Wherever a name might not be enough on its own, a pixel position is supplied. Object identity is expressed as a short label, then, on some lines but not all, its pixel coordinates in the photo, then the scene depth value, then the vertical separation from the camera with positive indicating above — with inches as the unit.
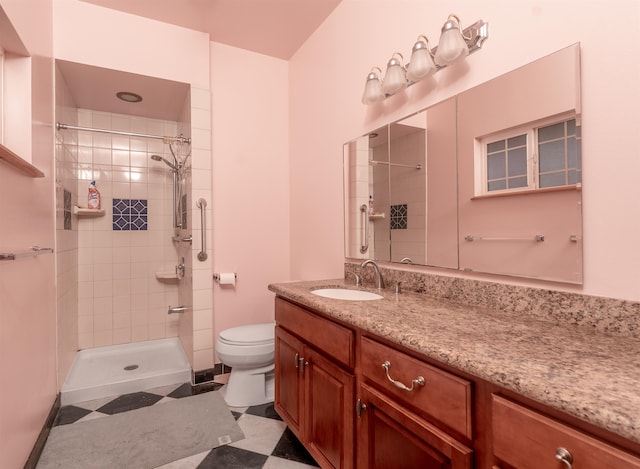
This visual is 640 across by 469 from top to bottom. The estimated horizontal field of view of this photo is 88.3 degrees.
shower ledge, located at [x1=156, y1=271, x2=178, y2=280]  121.7 -14.8
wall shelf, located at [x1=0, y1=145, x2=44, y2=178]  45.3 +11.6
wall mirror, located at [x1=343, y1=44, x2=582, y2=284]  40.4 +8.5
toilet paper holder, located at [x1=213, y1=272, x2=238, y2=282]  99.7 -12.8
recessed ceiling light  102.2 +44.3
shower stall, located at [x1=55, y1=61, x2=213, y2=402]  99.0 -2.1
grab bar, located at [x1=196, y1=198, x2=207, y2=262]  95.4 +2.6
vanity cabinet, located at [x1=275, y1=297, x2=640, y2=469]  23.3 -18.1
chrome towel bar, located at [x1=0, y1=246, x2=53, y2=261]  45.7 -2.7
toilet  80.9 -31.6
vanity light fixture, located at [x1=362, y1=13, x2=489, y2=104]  49.8 +29.4
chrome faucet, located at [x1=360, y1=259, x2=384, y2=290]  67.3 -8.7
